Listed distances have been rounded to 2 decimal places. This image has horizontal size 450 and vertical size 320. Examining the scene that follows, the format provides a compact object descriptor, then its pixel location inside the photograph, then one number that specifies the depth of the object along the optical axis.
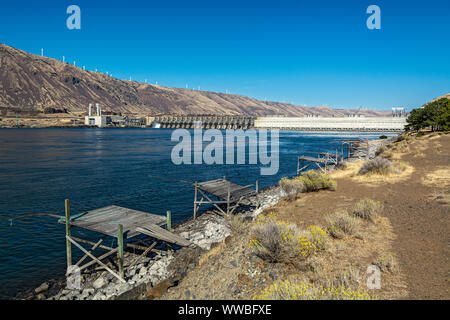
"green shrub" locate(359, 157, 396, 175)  21.52
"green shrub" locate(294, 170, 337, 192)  18.41
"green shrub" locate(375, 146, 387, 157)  38.70
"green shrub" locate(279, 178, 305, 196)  18.92
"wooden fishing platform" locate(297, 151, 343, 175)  32.03
